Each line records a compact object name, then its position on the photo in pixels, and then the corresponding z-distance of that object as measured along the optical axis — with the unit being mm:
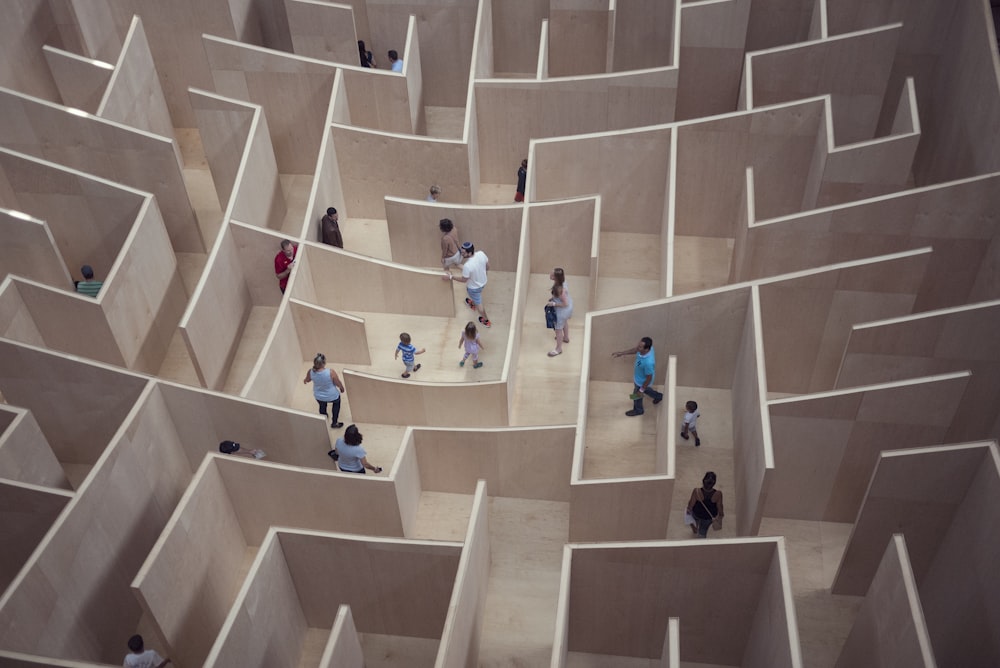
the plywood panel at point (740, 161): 14477
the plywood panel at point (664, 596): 9984
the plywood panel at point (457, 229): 14492
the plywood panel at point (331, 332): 13508
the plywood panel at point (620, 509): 10992
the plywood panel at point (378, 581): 10297
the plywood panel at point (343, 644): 9250
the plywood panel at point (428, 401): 12641
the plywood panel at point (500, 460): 11828
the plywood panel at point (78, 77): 15859
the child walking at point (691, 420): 12484
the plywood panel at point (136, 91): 15434
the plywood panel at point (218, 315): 12945
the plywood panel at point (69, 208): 13945
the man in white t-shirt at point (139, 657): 9969
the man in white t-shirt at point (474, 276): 14008
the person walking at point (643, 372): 12484
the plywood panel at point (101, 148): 14680
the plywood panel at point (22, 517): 10711
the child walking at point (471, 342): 13359
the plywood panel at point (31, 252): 13453
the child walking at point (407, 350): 13250
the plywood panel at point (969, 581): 9555
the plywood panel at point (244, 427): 11766
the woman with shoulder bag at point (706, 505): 11352
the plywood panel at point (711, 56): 15945
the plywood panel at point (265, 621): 9492
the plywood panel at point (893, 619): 8539
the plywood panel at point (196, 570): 10117
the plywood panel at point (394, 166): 15281
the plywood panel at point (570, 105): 15391
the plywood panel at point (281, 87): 15836
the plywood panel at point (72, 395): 11922
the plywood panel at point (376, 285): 14141
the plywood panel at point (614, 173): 14734
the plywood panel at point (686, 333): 12617
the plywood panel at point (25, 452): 11234
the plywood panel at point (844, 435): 10906
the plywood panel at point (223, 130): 15164
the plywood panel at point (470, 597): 9445
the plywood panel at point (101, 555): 9867
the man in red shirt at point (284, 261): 13789
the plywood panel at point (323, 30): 16812
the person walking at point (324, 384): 12548
